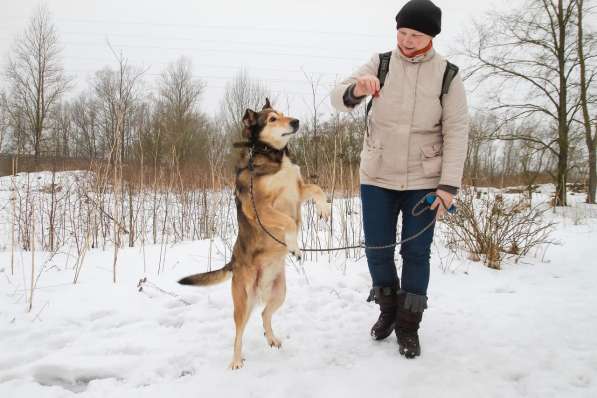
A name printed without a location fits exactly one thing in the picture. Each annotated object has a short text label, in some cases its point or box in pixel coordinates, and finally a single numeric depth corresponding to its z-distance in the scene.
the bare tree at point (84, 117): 26.67
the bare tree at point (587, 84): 12.22
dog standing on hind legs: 2.14
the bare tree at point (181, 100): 19.74
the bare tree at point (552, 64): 12.36
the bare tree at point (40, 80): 19.64
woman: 1.94
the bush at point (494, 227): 4.07
